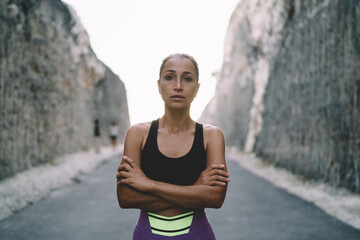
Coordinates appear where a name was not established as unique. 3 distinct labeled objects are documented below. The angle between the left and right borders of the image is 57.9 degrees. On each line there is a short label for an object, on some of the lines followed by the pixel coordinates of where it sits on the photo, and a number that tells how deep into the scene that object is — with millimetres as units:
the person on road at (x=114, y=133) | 18078
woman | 1782
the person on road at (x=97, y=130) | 15552
